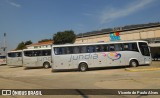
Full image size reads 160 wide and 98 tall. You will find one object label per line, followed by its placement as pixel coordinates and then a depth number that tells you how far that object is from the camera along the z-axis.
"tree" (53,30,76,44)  36.41
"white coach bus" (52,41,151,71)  10.19
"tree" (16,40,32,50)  50.41
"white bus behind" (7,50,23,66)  16.02
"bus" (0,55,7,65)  21.36
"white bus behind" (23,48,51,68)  13.47
